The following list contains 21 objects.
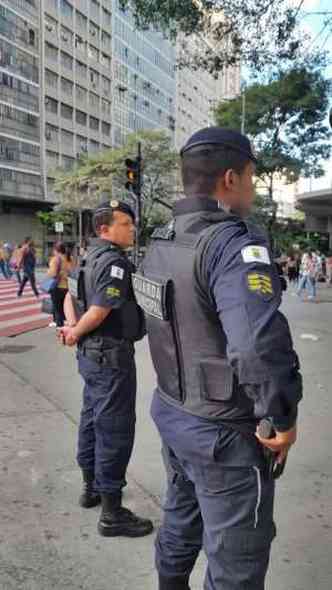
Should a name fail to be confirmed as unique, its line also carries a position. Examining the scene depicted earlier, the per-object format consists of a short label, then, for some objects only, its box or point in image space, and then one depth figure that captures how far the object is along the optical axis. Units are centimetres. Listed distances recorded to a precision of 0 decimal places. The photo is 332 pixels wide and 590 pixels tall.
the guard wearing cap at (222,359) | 158
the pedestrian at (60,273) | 925
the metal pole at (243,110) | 2858
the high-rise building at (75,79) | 5094
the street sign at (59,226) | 3455
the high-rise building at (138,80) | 6278
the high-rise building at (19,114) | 4441
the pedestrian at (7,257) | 2419
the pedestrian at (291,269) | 2614
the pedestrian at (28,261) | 1500
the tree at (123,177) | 3941
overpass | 3938
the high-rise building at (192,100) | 7900
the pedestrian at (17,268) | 1758
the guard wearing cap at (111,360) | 292
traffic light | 1237
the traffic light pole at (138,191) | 1221
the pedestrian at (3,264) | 2325
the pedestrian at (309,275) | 1817
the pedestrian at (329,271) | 2862
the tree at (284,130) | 2742
